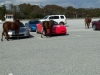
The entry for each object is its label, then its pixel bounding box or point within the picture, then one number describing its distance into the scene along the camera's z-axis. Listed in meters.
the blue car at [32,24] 25.25
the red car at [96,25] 24.29
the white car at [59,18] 34.88
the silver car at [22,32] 17.30
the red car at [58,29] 19.23
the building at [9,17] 61.09
